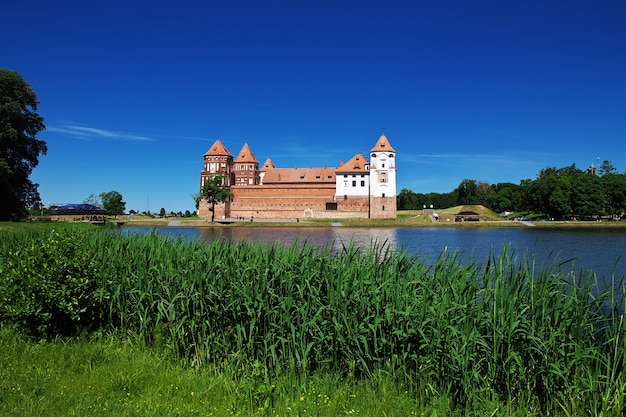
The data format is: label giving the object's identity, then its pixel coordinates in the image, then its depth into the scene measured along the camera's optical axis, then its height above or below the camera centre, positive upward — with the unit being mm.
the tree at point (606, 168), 91056 +11392
